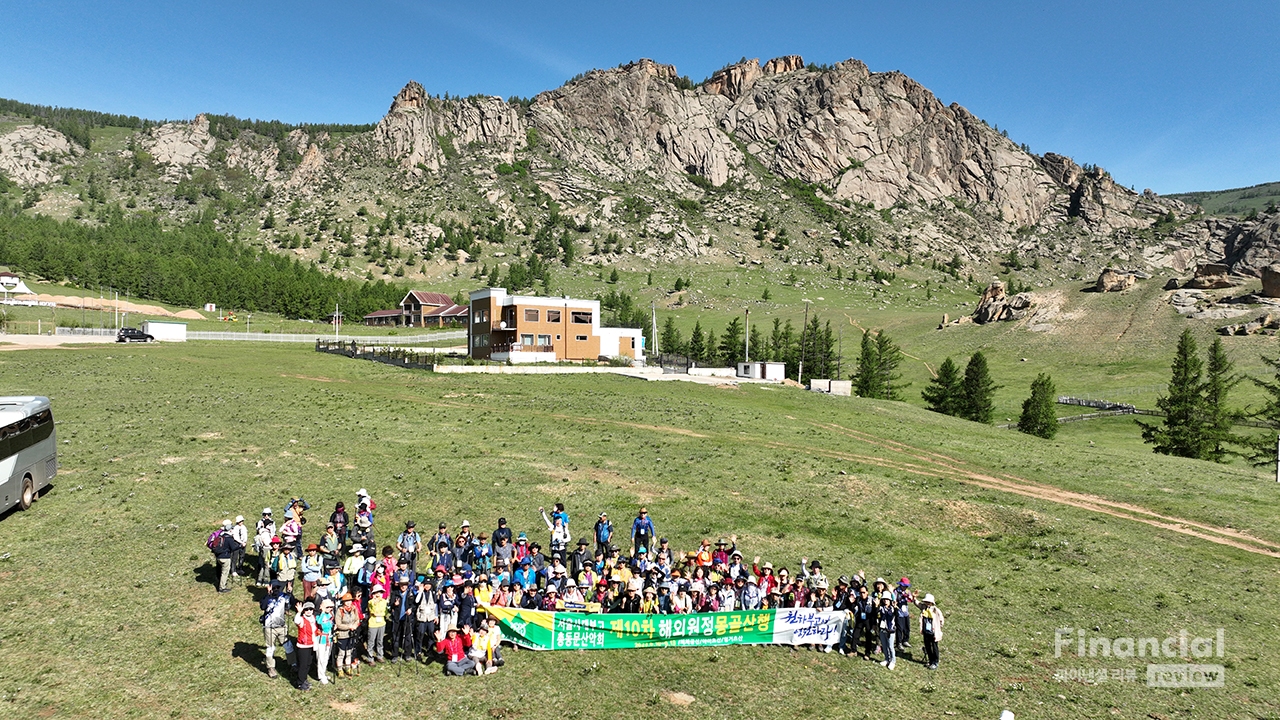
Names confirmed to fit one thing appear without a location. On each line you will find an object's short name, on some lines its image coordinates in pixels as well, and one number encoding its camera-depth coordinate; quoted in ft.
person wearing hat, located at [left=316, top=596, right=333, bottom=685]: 46.19
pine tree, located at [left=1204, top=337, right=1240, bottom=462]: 209.15
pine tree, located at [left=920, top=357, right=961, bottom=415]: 281.19
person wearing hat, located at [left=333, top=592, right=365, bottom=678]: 47.60
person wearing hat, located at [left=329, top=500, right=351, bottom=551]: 67.97
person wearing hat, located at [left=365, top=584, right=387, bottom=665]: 50.21
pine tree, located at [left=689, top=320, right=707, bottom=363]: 414.62
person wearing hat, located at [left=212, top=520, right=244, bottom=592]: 58.85
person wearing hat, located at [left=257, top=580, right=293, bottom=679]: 47.34
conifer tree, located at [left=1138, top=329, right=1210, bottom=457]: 211.61
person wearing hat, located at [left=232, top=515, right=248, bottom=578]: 59.31
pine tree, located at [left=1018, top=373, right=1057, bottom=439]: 242.37
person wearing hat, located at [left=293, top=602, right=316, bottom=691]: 45.37
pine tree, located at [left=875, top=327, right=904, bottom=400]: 323.16
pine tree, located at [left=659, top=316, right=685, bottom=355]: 446.19
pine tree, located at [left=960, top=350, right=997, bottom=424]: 271.69
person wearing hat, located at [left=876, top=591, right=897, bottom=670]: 55.93
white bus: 69.62
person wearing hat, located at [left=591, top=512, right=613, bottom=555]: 71.10
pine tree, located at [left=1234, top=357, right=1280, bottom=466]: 207.72
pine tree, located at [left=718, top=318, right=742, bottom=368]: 387.75
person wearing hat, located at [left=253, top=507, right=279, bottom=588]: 61.57
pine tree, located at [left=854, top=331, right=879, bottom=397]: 311.47
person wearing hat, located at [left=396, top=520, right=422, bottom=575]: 62.13
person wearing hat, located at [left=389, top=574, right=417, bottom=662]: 51.03
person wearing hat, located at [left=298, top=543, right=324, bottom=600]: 55.47
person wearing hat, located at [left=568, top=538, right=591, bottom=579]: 63.52
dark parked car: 272.31
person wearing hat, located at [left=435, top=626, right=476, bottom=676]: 49.67
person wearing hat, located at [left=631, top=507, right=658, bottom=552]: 73.20
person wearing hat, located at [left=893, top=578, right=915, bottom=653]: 57.11
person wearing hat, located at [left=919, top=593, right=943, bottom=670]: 54.95
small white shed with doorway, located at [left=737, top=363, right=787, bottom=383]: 278.46
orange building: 281.13
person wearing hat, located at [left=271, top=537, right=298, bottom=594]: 54.24
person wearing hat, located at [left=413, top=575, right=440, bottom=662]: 51.44
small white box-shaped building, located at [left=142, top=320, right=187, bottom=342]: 287.89
